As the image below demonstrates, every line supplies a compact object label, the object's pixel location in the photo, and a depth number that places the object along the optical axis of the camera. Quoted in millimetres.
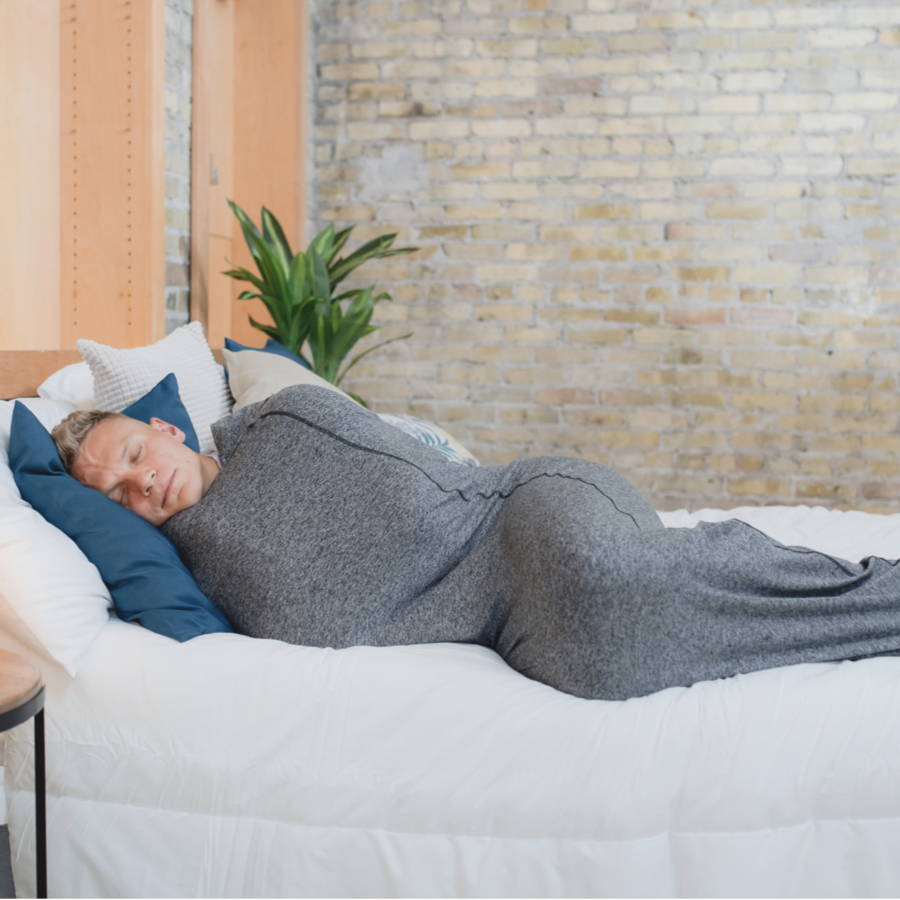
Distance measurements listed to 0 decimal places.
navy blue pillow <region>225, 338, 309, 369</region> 2838
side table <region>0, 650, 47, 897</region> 1146
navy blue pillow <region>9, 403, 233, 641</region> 1604
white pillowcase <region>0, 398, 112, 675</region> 1498
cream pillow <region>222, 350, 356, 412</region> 2406
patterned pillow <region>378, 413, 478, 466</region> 2654
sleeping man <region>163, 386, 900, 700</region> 1480
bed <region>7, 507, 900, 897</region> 1360
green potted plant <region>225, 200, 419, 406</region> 3402
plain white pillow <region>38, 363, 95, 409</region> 2236
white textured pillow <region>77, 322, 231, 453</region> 2154
